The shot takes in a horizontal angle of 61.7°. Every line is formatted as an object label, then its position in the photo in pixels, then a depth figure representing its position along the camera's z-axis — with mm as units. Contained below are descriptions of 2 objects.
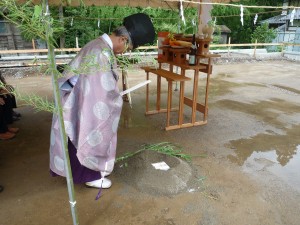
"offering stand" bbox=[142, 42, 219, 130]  4064
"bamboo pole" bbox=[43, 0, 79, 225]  1398
